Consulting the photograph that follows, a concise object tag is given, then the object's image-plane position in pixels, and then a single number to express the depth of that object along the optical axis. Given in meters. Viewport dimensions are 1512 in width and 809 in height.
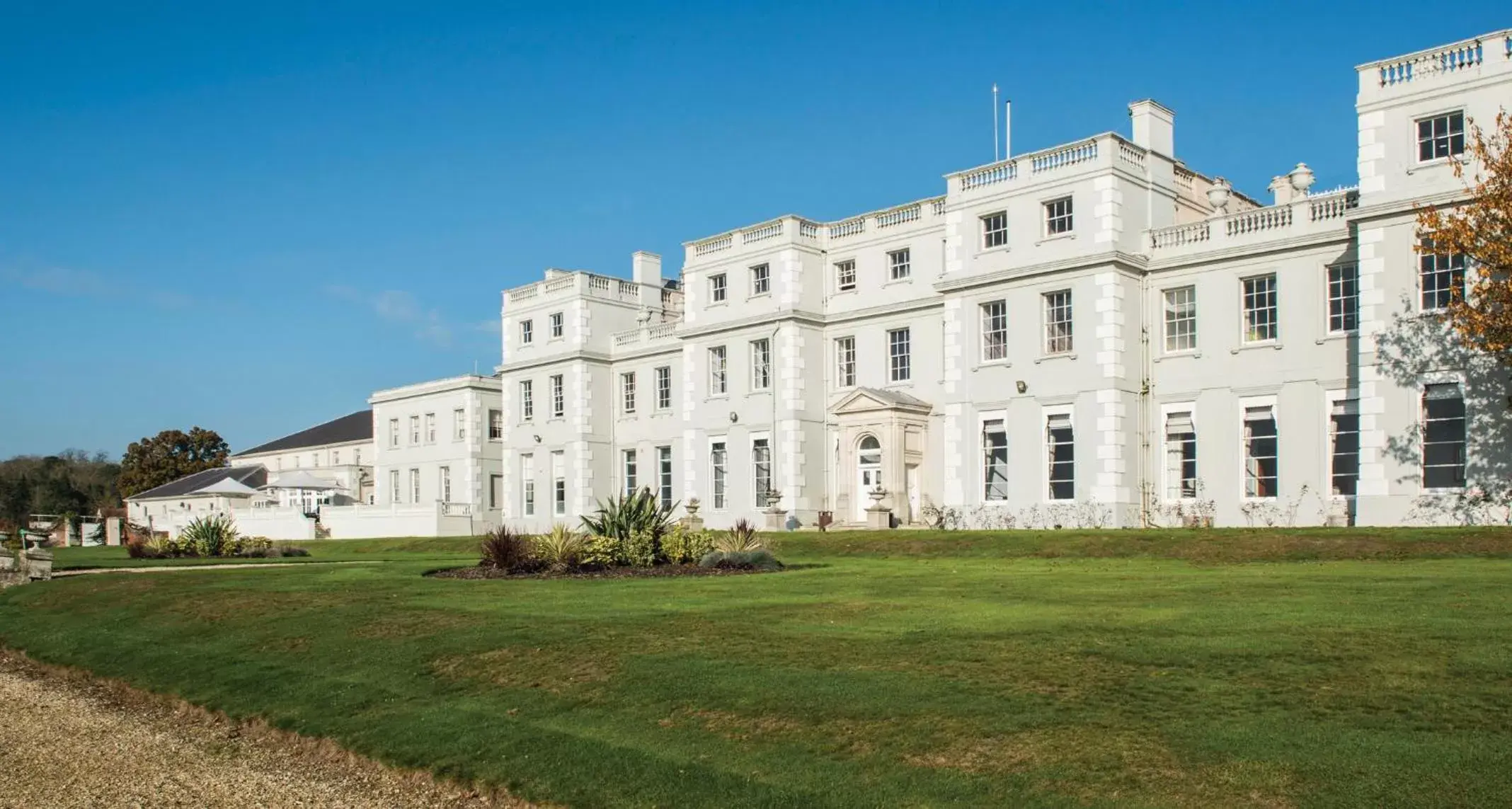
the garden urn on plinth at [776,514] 41.09
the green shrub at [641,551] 24.11
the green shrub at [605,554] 24.03
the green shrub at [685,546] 24.47
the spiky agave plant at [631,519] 24.78
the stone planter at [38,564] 27.36
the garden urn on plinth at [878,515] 37.44
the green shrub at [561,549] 24.06
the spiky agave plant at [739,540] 24.83
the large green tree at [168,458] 98.31
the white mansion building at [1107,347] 27.49
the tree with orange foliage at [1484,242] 24.36
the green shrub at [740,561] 23.45
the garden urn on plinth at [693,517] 39.47
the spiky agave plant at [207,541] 38.50
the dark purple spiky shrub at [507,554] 24.17
